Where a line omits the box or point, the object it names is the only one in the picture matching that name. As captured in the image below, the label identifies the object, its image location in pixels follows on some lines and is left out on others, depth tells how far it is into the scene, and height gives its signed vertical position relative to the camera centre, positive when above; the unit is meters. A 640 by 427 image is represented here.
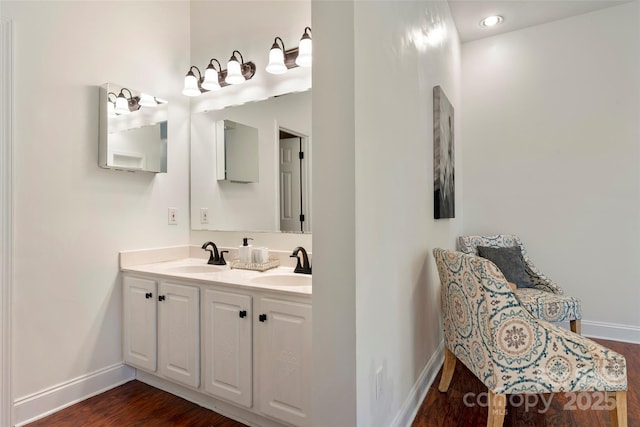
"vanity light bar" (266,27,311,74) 2.13 +1.03
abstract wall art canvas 2.31 +0.41
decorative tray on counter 2.14 -0.32
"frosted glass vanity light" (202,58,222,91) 2.53 +1.02
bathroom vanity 1.56 -0.65
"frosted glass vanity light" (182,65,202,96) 2.59 +1.00
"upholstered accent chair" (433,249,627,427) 1.37 -0.59
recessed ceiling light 2.94 +1.71
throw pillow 2.67 -0.39
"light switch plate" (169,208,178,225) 2.61 +0.00
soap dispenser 2.22 -0.25
